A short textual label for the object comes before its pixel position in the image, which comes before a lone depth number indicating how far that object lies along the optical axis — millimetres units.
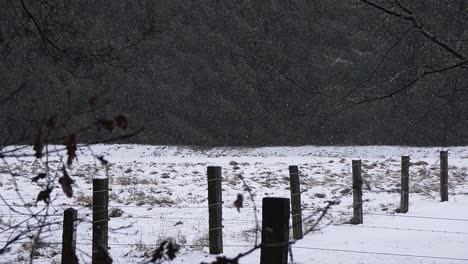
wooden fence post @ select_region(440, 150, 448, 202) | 24156
